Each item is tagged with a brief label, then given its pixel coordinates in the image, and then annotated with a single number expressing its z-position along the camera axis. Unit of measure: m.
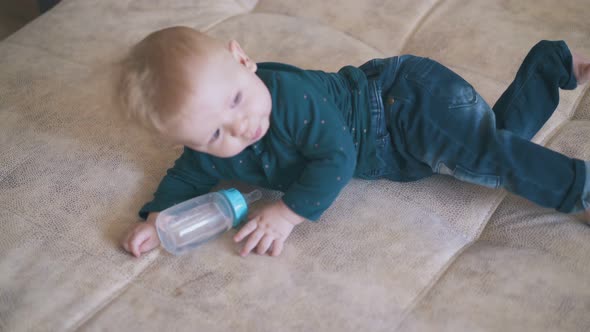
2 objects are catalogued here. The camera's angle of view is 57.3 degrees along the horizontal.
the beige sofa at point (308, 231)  0.85
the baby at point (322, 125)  0.83
